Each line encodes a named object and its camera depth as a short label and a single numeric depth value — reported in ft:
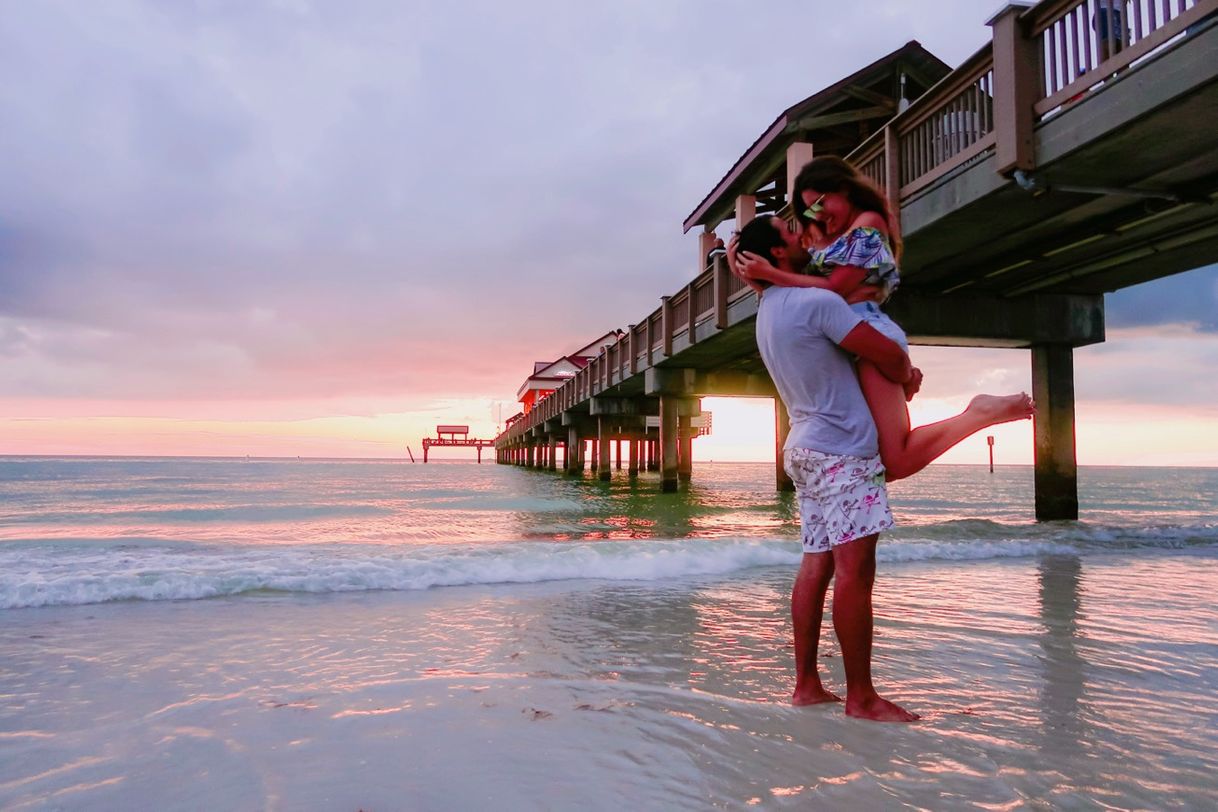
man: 7.55
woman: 7.63
